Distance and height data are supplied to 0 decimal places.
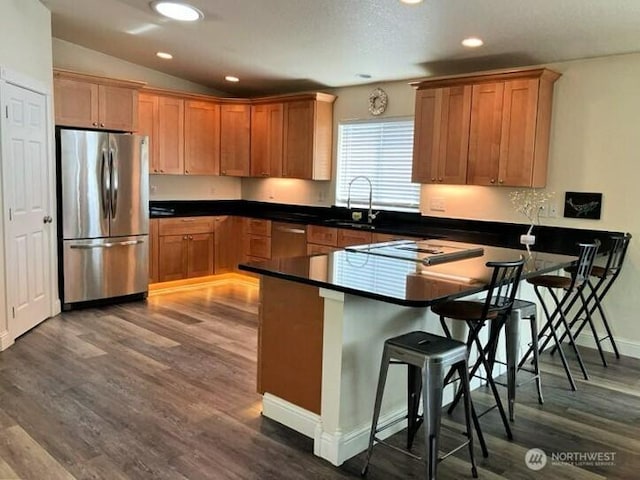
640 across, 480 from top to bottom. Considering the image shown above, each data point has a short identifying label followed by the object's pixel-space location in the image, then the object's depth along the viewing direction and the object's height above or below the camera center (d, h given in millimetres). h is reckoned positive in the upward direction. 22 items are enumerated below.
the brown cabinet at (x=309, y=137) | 6137 +579
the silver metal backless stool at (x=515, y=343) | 3041 -891
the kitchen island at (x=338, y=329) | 2465 -731
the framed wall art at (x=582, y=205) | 4355 -90
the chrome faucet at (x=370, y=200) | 5852 -152
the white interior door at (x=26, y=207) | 4062 -241
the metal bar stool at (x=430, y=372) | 2227 -795
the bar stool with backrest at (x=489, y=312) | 2525 -603
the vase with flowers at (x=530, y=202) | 4656 -82
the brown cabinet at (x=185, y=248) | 6098 -780
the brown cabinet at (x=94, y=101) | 5074 +779
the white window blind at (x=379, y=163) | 5707 +283
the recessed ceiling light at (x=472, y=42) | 4055 +1157
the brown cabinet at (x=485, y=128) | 4387 +553
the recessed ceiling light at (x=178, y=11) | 4176 +1394
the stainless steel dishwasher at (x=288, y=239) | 5996 -629
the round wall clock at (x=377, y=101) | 5754 +946
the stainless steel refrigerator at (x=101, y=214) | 5000 -335
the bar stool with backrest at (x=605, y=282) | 3902 -693
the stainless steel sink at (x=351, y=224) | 5336 -391
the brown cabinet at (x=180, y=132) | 6117 +595
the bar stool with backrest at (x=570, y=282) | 3461 -616
